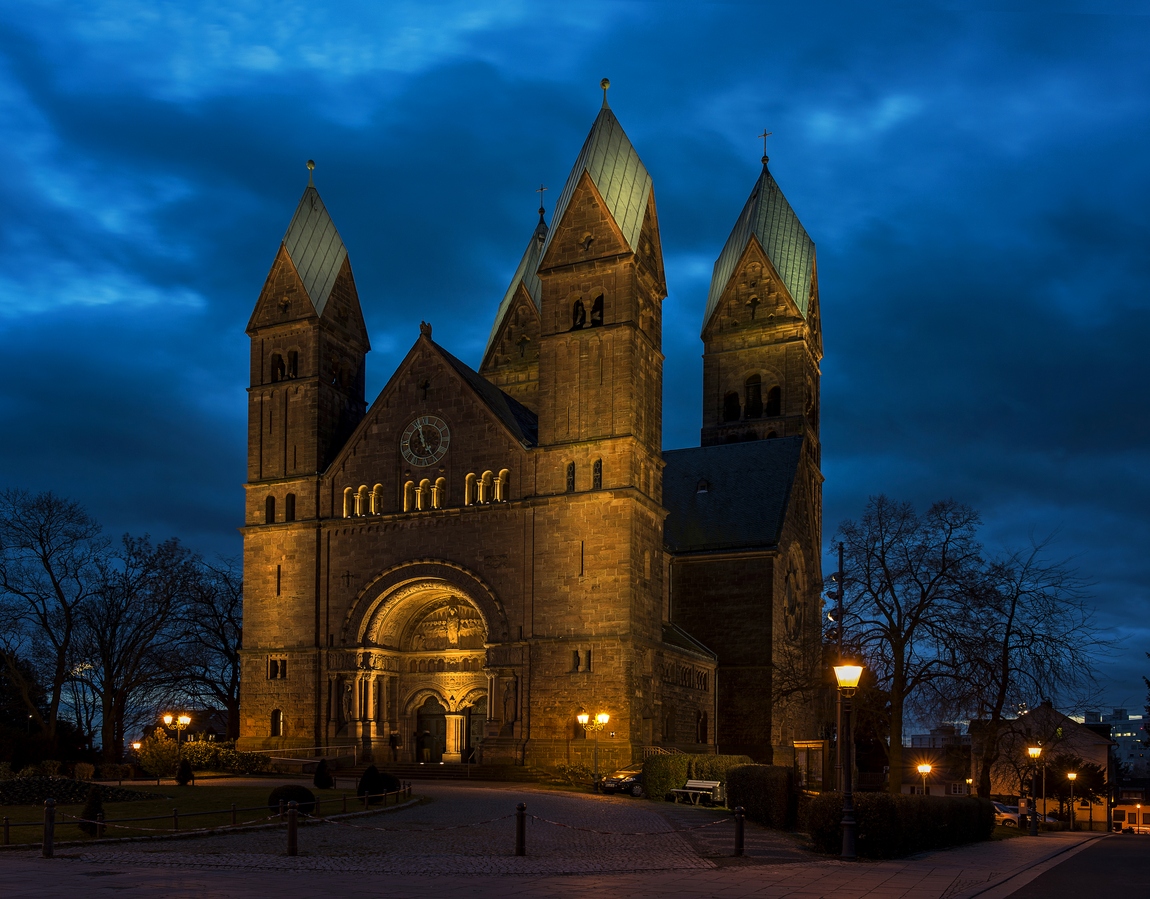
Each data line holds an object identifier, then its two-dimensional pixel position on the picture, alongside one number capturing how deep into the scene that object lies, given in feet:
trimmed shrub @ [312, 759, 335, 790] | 107.45
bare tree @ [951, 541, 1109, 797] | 108.27
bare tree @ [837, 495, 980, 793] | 110.01
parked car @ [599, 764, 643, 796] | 120.78
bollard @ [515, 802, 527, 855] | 64.80
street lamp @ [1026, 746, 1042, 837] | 121.90
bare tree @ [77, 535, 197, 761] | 175.63
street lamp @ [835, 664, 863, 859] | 66.85
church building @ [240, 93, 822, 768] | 141.38
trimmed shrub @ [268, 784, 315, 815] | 83.20
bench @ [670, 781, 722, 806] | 115.34
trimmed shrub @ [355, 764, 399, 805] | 94.12
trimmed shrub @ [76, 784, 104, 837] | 70.13
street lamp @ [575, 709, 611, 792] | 132.98
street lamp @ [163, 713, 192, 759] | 144.69
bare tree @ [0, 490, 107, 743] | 164.04
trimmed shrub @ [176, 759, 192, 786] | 118.62
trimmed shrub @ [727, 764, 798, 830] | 84.79
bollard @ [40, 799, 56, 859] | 60.23
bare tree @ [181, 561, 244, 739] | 201.46
